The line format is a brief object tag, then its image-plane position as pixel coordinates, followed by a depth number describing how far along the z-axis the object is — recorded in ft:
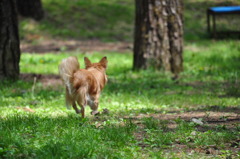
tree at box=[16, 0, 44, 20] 68.13
